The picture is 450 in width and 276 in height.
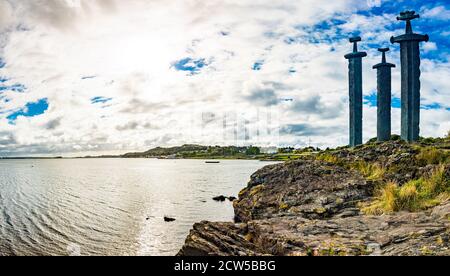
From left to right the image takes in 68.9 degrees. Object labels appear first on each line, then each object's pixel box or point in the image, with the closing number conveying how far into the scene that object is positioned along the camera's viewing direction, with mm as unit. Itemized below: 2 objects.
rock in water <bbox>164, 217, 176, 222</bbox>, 32881
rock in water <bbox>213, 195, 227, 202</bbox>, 45762
